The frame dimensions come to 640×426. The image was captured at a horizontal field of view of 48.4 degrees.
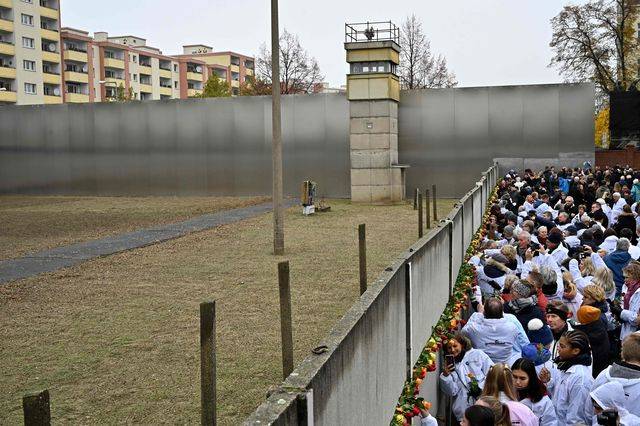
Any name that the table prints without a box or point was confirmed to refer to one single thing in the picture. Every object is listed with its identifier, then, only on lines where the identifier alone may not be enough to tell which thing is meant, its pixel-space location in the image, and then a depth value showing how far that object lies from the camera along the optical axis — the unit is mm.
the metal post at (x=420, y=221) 18897
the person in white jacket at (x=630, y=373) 5422
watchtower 32844
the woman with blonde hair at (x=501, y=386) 5590
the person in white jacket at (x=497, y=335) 7306
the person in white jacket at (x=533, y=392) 6059
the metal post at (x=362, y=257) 10530
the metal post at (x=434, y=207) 24672
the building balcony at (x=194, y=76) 110438
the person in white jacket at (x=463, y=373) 7125
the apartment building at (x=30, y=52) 71750
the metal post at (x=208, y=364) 5258
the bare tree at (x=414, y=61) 63312
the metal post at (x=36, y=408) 2973
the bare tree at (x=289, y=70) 69375
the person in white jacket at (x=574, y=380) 6105
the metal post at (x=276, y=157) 17906
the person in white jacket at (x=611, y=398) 5434
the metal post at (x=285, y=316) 7156
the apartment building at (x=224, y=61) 119875
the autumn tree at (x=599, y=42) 49719
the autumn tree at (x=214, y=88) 69862
